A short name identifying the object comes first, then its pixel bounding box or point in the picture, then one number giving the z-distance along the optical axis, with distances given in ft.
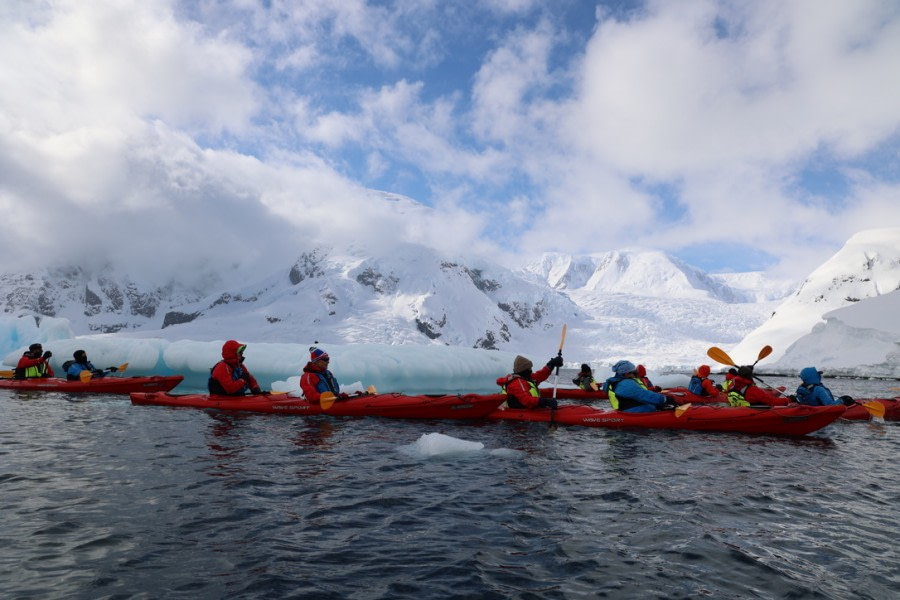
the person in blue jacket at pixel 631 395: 35.58
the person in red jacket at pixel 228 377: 42.29
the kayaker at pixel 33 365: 55.83
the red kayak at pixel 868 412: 42.57
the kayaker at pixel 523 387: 38.63
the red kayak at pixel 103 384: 51.67
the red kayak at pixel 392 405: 38.52
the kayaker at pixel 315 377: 40.06
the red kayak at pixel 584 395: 62.64
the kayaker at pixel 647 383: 46.49
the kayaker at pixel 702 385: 52.39
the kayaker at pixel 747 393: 37.91
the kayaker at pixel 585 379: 64.59
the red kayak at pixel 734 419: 33.24
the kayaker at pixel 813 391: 36.50
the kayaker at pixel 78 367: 55.21
